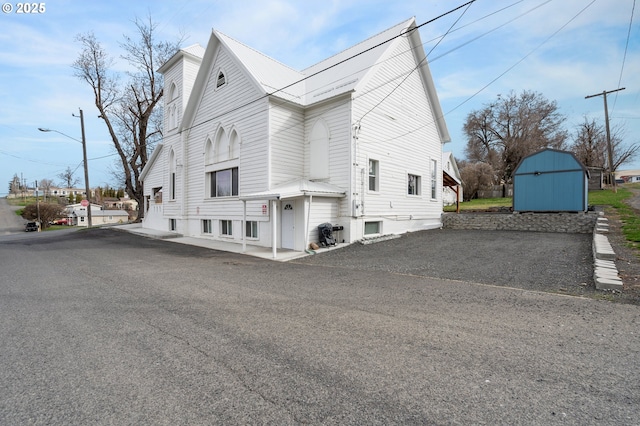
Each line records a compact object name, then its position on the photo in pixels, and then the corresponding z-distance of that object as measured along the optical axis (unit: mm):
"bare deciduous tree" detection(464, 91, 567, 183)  36031
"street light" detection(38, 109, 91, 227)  26511
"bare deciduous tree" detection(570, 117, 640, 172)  38031
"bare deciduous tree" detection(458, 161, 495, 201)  34031
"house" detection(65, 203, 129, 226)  60125
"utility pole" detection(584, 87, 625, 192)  25145
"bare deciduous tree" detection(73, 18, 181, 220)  28078
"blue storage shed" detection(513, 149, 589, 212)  14242
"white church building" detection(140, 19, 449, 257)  13375
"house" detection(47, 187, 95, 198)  123006
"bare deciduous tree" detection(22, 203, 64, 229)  48281
